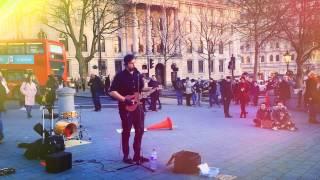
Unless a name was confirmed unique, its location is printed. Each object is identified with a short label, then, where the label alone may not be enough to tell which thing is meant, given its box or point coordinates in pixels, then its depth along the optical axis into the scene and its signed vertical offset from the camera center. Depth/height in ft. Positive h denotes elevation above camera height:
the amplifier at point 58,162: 23.47 -4.97
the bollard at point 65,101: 38.78 -2.43
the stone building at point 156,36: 183.70 +19.21
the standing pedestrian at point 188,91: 77.12 -3.24
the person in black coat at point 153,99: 64.76 -3.90
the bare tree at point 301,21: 67.56 +9.23
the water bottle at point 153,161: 23.78 -5.05
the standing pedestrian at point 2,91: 38.25 -1.43
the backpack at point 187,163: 22.82 -4.95
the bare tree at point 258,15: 71.92 +11.14
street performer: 24.56 -1.50
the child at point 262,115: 42.47 -4.38
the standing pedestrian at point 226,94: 55.26 -2.85
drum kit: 32.22 -4.12
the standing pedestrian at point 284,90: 64.75 -2.78
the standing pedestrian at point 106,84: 92.20 -2.10
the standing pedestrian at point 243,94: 54.24 -2.77
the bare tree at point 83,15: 129.49 +19.34
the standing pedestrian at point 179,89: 79.20 -2.93
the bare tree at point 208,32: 202.49 +21.84
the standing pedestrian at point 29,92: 54.24 -2.11
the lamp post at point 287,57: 104.28 +3.95
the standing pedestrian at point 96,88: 64.85 -2.07
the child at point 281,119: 40.57 -4.63
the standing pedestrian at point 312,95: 45.42 -2.53
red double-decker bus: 89.10 +3.59
